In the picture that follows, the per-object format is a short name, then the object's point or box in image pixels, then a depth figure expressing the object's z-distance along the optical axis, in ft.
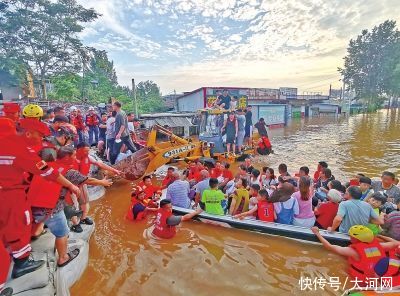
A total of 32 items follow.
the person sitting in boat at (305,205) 16.25
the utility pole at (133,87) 56.54
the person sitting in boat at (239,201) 18.51
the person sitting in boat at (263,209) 17.07
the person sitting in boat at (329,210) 15.98
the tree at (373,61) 158.71
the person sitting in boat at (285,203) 16.42
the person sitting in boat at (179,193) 19.97
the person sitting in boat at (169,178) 22.89
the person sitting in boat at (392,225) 13.53
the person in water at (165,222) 16.56
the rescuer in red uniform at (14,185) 8.09
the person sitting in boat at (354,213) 13.92
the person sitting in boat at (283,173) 21.12
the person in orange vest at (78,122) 31.32
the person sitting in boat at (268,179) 22.67
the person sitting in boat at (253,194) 18.40
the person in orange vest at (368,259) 11.37
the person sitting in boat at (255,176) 22.86
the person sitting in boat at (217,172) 24.62
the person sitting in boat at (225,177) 22.97
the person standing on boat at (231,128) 37.73
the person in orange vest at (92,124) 36.99
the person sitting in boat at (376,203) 13.95
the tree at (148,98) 104.54
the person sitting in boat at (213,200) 18.69
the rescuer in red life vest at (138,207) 19.90
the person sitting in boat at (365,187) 17.11
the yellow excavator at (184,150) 26.99
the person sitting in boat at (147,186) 20.66
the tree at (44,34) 69.36
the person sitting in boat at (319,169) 22.68
